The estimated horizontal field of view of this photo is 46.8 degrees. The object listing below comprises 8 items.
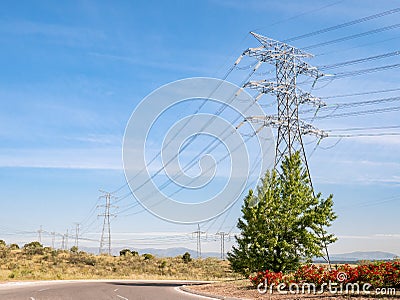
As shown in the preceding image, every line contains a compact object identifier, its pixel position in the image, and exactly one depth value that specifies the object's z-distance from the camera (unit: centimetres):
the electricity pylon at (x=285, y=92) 3063
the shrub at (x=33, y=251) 6775
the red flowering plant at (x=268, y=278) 2212
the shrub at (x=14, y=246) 7744
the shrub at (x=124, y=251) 9124
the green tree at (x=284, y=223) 2586
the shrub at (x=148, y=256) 7600
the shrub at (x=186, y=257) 7498
